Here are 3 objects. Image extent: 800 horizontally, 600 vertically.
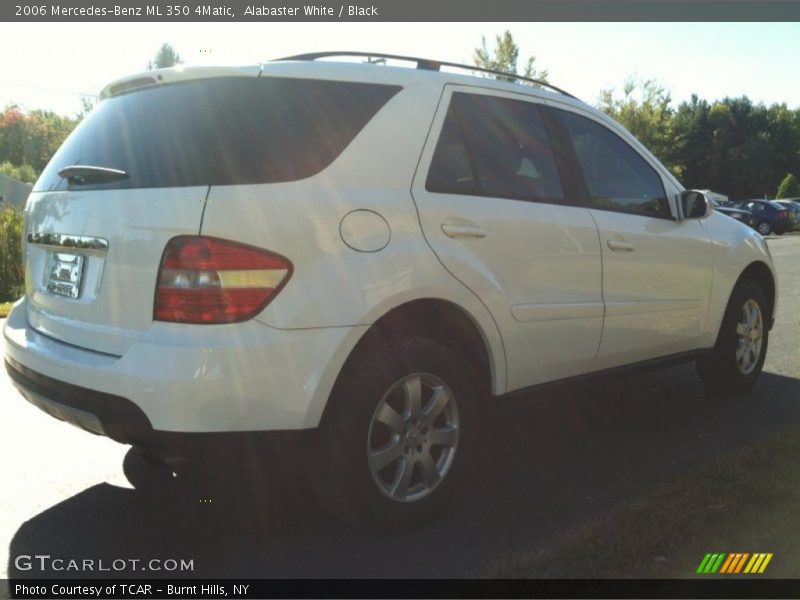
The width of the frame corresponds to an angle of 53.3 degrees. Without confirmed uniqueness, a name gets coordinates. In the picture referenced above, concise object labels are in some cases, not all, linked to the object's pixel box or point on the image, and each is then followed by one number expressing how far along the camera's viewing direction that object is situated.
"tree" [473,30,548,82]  29.92
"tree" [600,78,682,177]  44.81
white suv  2.87
